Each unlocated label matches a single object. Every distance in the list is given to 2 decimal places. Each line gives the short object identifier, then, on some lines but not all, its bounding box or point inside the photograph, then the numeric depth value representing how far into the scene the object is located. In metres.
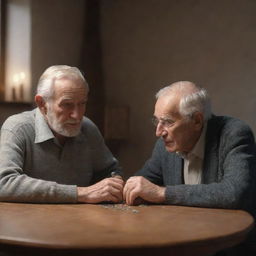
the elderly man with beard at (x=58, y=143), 2.06
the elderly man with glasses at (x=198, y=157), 1.96
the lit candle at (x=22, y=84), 4.31
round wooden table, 1.34
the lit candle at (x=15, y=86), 4.25
